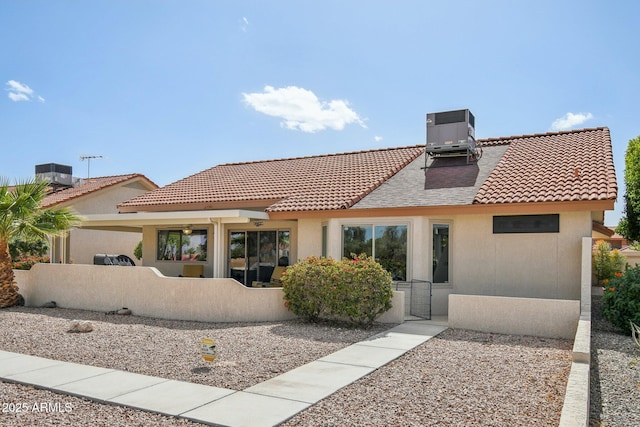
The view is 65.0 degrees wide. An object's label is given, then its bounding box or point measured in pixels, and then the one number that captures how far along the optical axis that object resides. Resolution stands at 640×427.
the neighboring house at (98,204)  27.17
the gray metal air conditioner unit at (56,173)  31.66
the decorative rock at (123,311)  14.16
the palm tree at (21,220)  15.16
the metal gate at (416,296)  13.83
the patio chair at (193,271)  18.94
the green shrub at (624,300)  10.75
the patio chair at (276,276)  16.92
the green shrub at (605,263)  18.36
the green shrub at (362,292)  11.56
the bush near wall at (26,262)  21.52
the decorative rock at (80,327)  11.48
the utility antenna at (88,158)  33.72
